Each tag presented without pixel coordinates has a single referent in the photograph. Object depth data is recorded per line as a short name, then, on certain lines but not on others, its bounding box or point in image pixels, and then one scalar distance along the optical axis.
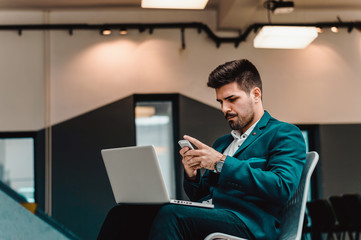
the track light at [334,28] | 6.57
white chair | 1.71
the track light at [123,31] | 6.22
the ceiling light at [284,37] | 5.24
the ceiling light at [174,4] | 4.19
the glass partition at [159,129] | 6.21
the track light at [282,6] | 5.32
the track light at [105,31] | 6.13
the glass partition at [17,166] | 6.02
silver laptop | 1.69
